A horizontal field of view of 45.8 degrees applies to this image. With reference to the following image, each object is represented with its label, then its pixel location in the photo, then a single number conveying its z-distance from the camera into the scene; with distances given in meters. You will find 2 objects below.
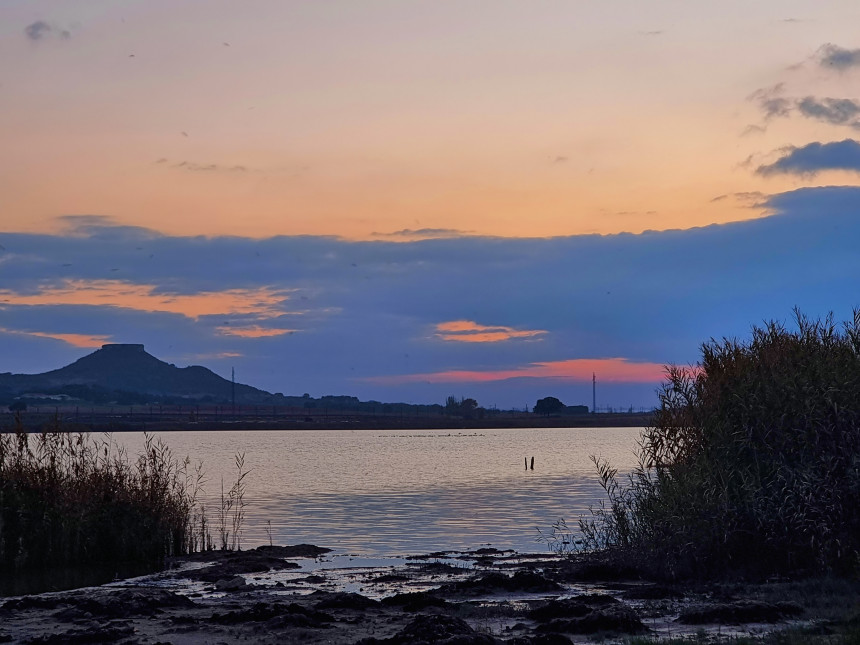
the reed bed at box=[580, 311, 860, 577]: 19.81
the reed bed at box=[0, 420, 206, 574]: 25.00
